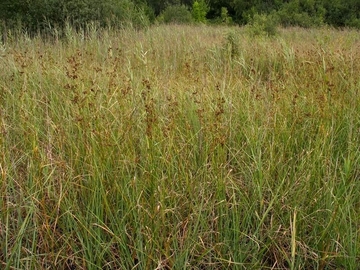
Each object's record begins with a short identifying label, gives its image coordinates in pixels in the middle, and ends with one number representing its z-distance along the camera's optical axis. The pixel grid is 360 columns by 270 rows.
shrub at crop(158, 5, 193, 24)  13.38
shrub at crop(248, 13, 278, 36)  7.95
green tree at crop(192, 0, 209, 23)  19.18
